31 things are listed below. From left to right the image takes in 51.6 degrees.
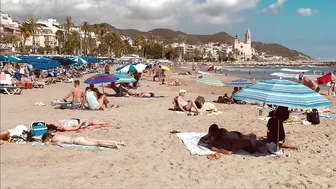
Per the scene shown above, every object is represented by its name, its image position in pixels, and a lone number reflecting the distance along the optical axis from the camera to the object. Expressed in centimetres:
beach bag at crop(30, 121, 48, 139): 688
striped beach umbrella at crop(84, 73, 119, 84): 1170
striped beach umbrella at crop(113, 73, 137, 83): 1417
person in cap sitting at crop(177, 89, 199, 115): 1081
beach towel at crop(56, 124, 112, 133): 791
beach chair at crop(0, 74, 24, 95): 1432
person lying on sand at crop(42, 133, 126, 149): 654
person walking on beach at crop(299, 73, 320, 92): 1574
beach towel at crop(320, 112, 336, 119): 1086
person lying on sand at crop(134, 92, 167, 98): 1553
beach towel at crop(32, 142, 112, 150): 644
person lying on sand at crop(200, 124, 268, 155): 659
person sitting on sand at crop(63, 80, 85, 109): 1112
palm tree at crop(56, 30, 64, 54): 8069
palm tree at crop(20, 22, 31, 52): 7419
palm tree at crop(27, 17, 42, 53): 6900
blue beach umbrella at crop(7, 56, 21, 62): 2232
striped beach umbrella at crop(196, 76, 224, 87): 1392
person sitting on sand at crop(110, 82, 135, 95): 1534
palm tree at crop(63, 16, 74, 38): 7057
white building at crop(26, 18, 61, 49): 9912
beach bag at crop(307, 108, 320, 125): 945
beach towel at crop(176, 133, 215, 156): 644
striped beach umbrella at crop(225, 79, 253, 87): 1351
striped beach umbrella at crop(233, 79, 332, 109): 566
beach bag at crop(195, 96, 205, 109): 1135
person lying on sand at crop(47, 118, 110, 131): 762
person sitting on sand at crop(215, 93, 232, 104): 1388
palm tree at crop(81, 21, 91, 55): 7969
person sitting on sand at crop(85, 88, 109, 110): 1088
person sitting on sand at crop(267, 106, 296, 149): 655
